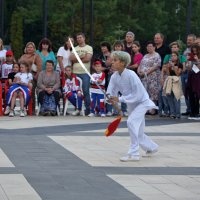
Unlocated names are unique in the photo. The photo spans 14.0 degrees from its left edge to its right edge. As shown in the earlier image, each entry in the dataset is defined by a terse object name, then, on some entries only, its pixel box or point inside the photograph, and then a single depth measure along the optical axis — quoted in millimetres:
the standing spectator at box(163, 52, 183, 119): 19906
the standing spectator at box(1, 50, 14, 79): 20766
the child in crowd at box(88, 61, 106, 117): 20438
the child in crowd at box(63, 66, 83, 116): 20594
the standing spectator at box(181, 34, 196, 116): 20253
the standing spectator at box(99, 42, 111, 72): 20641
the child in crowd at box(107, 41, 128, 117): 19719
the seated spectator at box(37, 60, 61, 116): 20359
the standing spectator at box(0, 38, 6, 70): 20766
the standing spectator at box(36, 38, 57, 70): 20828
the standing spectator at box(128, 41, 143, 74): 20484
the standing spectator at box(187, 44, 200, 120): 19781
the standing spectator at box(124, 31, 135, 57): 20661
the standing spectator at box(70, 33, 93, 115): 20406
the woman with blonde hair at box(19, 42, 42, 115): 20766
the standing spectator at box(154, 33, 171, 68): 20484
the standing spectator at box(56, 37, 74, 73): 20844
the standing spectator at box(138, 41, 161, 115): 20281
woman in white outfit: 12258
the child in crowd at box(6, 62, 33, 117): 20312
